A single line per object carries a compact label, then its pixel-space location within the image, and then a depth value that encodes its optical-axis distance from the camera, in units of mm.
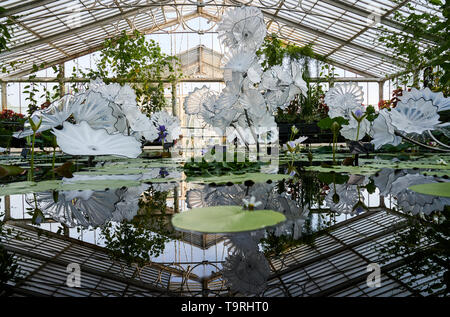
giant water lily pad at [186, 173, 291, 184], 1844
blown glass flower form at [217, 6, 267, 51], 2158
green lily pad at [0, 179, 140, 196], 1612
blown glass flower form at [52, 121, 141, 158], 1705
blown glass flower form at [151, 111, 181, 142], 4703
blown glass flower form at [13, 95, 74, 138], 1914
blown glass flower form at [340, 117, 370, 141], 3008
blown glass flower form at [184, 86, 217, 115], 2611
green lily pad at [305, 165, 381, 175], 2486
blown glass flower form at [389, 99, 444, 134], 1700
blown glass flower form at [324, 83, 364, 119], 3062
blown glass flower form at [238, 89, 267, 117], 2113
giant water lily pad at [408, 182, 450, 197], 1254
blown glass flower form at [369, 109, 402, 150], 1776
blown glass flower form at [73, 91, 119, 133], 1985
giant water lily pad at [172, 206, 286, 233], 767
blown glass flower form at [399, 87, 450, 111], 1834
